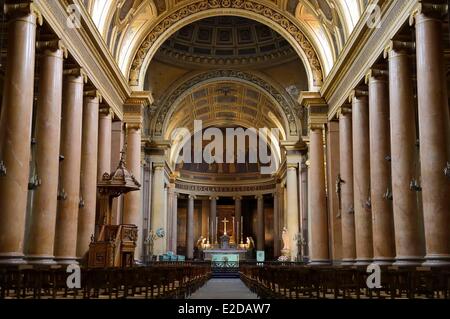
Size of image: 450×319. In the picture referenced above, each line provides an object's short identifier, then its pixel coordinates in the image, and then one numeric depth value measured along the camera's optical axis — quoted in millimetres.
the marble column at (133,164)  21262
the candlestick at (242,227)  47875
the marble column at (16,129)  10898
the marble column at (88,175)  16812
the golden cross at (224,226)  45016
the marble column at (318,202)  21234
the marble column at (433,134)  11055
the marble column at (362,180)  16641
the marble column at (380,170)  14828
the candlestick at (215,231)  45881
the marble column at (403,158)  12883
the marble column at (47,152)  13047
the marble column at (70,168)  14922
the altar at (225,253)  34875
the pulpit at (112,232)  16219
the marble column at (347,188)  18375
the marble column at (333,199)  20023
